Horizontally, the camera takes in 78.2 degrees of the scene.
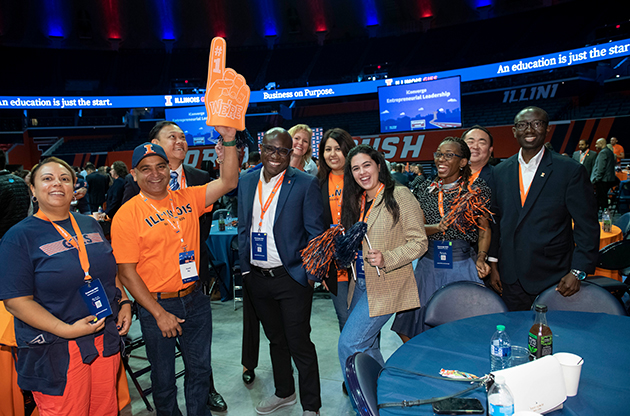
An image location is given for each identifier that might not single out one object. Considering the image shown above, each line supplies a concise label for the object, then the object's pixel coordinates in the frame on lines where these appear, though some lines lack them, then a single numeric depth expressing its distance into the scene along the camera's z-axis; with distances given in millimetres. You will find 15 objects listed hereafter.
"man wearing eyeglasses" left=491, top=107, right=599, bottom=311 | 2514
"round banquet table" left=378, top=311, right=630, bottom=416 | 1363
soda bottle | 1547
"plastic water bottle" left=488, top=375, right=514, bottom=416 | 1167
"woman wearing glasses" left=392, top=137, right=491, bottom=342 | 2705
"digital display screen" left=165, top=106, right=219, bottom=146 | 19422
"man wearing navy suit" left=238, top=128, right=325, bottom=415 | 2518
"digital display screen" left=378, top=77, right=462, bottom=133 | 13531
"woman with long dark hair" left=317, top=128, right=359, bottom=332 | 2904
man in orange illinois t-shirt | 2068
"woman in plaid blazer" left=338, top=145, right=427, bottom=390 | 2223
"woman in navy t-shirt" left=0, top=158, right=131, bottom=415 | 1709
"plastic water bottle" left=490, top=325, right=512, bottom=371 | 1566
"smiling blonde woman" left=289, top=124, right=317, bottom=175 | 3564
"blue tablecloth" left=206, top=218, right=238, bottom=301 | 5008
